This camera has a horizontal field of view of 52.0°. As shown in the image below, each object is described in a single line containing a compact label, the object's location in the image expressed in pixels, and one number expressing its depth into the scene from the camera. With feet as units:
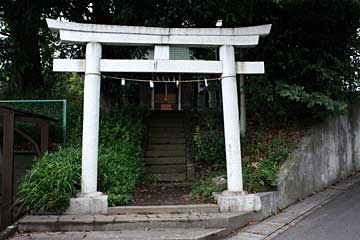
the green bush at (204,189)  23.67
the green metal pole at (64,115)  30.59
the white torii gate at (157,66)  21.44
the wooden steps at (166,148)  31.12
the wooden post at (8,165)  19.76
